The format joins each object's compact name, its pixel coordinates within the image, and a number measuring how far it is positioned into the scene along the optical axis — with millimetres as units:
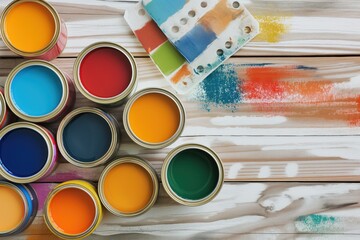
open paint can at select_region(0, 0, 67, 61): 1204
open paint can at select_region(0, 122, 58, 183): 1160
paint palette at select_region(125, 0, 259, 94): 1272
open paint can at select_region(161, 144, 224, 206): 1156
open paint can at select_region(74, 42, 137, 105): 1165
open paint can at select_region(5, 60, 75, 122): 1168
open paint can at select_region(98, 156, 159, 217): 1169
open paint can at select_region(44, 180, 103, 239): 1146
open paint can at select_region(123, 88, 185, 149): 1157
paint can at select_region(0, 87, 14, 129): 1155
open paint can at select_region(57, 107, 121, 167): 1173
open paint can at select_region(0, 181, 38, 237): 1181
